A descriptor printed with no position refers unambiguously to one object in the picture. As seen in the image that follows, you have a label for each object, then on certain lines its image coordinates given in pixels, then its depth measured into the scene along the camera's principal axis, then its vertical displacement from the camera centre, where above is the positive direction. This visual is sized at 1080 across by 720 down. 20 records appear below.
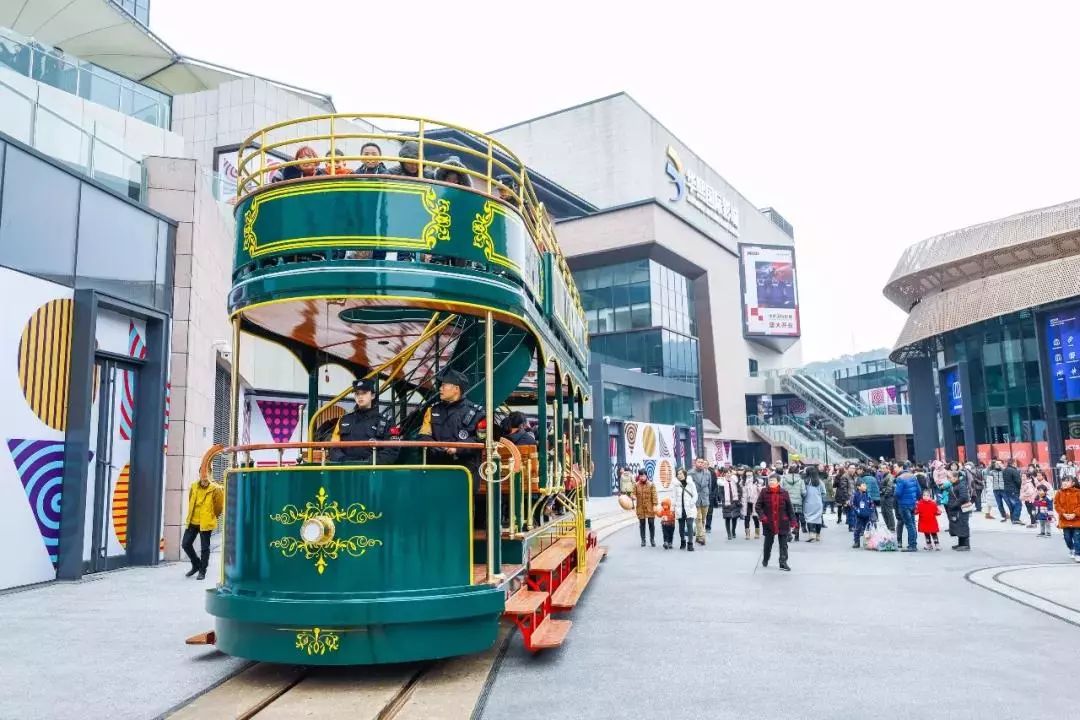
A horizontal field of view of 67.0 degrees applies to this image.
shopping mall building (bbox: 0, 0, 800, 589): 10.85 +2.68
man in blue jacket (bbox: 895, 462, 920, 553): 15.81 -0.83
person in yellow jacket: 11.62 -0.60
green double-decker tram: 6.02 +0.04
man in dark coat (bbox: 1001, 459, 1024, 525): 21.09 -0.88
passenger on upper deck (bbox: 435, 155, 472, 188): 7.26 +2.58
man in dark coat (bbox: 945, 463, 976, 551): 15.45 -1.11
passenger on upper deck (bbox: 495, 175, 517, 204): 7.75 +2.69
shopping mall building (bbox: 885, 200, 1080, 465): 40.03 +6.67
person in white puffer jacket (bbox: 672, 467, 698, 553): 16.28 -0.91
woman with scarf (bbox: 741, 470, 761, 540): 19.33 -0.78
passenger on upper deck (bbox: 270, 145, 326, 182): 6.99 +2.58
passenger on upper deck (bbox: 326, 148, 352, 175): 6.72 +2.53
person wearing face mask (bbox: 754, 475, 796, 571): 13.00 -0.89
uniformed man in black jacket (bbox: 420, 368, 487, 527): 7.19 +0.38
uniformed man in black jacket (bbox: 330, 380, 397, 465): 7.16 +0.39
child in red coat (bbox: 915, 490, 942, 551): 15.80 -1.23
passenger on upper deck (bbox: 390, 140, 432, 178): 6.94 +2.65
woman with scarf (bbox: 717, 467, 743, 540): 18.86 -0.91
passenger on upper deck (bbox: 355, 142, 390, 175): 6.89 +2.55
